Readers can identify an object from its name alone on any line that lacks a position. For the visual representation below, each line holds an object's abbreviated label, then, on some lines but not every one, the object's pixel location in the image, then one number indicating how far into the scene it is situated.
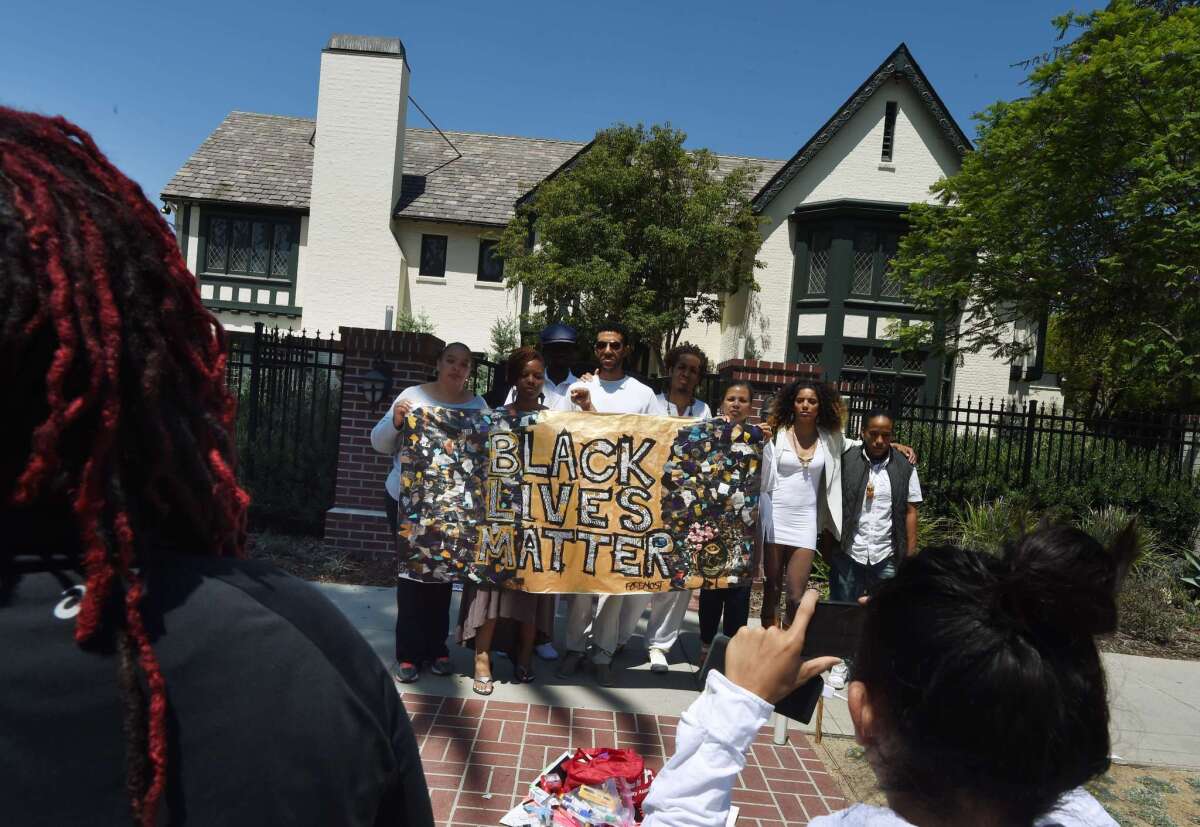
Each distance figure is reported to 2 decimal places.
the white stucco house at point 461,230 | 21.75
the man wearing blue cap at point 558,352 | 6.70
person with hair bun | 1.32
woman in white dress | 5.82
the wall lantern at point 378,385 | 7.78
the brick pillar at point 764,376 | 8.32
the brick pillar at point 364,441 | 7.81
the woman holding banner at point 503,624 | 5.07
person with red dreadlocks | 0.83
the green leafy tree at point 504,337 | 21.67
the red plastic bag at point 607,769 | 3.34
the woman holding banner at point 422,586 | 5.08
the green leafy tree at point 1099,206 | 10.37
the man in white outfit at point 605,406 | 5.36
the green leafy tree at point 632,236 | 17.98
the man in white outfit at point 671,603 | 5.53
